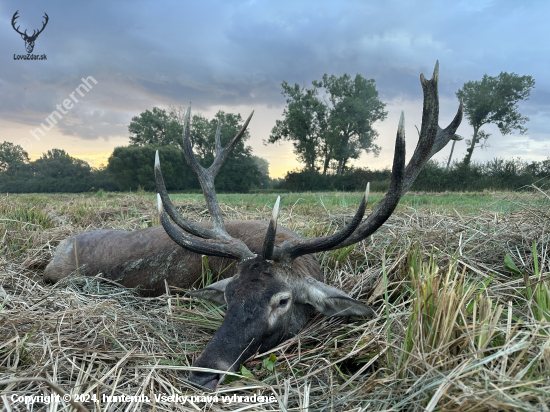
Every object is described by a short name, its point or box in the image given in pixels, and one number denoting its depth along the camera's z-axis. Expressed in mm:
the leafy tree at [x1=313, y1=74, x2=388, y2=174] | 48200
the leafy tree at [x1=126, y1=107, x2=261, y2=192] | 43688
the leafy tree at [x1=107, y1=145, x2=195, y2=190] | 43312
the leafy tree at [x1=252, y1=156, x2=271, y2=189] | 51125
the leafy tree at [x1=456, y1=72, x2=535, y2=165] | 37344
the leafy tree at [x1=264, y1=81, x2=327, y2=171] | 50500
